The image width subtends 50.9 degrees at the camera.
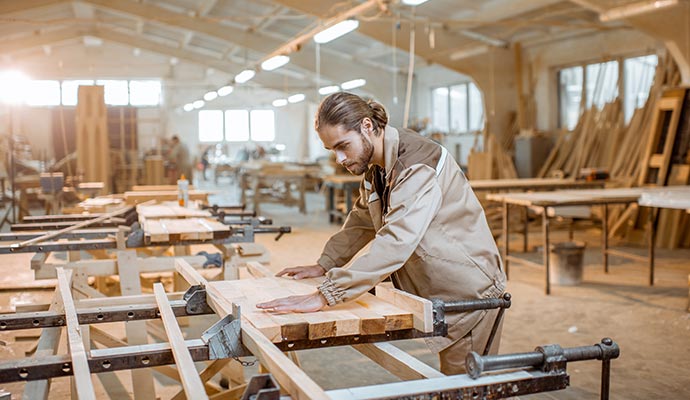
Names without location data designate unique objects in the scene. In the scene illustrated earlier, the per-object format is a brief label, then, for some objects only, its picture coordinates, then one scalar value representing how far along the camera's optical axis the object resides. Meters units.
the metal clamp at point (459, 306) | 1.96
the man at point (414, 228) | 1.97
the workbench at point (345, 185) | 9.95
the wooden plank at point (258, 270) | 2.67
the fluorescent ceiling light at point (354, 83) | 15.09
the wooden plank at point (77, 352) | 1.54
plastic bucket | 6.40
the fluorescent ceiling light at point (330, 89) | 16.58
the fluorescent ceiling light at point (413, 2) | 6.75
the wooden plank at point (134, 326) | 3.21
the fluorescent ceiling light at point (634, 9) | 7.16
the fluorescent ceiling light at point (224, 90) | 16.22
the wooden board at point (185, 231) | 3.93
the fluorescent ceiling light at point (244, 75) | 12.90
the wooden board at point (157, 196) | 6.81
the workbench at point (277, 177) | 12.60
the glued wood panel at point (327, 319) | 1.84
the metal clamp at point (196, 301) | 2.27
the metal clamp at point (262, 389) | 1.37
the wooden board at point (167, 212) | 4.84
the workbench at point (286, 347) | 1.53
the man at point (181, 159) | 16.39
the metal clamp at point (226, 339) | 1.80
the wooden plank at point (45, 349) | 1.96
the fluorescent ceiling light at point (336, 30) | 7.69
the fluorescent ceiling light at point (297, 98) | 18.45
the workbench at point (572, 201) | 6.04
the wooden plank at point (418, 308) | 1.92
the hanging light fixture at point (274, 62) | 10.57
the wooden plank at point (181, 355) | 1.47
